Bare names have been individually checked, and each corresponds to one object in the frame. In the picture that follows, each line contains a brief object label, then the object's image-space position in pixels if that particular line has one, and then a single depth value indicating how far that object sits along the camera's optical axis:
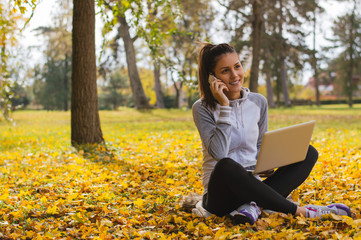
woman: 2.97
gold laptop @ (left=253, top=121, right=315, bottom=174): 2.96
